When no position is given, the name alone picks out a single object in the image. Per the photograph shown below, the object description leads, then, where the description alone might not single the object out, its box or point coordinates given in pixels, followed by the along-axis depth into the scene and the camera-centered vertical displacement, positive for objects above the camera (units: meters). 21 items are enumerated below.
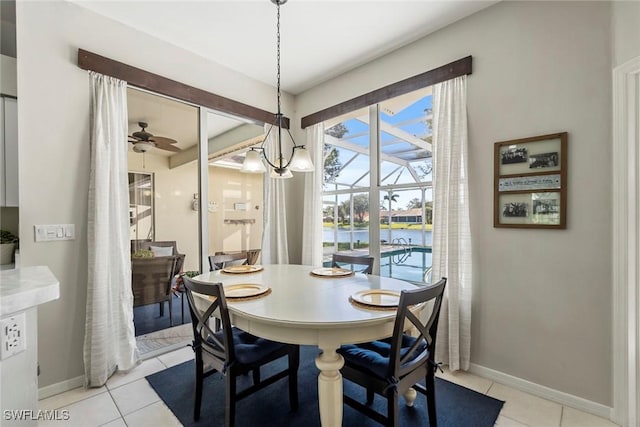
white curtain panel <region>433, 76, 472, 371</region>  2.31 -0.08
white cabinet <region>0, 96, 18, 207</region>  1.96 +0.41
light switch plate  2.04 -0.14
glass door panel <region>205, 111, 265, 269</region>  3.29 +0.26
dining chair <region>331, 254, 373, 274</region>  2.52 -0.45
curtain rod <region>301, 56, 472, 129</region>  2.39 +1.20
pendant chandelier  2.11 +0.37
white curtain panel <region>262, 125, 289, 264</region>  3.59 -0.11
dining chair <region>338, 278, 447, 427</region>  1.38 -0.82
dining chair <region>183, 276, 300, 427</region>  1.54 -0.84
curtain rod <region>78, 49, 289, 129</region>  2.28 +1.19
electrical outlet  0.80 -0.36
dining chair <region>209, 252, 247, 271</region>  2.66 -0.48
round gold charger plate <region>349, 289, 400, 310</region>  1.53 -0.51
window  2.82 +0.29
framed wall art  1.96 +0.21
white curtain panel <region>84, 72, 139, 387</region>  2.19 -0.25
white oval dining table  1.39 -0.56
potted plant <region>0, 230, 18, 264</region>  2.11 -0.25
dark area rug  1.77 -1.31
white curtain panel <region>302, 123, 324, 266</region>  3.58 +0.11
